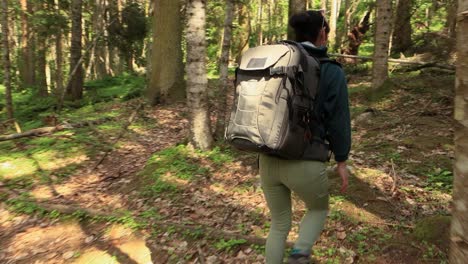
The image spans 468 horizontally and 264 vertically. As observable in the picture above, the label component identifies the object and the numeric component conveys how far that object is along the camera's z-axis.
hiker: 2.75
